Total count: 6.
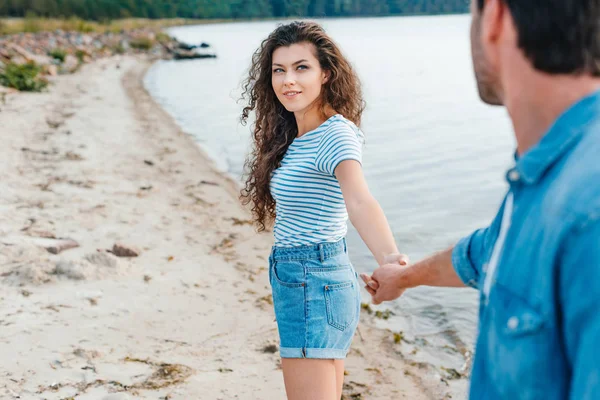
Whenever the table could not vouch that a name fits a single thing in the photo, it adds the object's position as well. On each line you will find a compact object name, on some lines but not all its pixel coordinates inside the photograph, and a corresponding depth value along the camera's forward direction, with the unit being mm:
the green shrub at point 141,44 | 40284
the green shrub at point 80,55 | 27578
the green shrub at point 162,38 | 44766
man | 1062
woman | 2691
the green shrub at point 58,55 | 24762
